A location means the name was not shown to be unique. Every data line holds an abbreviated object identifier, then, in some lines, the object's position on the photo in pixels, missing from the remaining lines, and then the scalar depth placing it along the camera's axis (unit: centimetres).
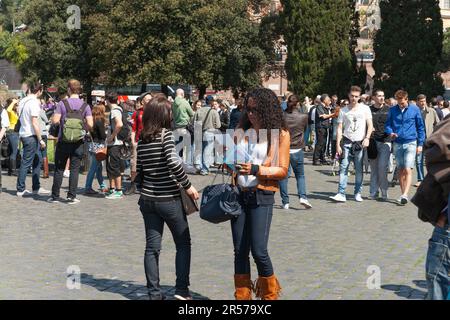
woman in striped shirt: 713
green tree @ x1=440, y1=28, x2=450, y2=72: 8412
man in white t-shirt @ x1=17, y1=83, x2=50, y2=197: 1440
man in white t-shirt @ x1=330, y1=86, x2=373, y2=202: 1405
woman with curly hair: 685
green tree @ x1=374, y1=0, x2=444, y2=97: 3806
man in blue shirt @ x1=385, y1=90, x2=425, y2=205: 1390
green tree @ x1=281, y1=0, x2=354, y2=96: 3784
